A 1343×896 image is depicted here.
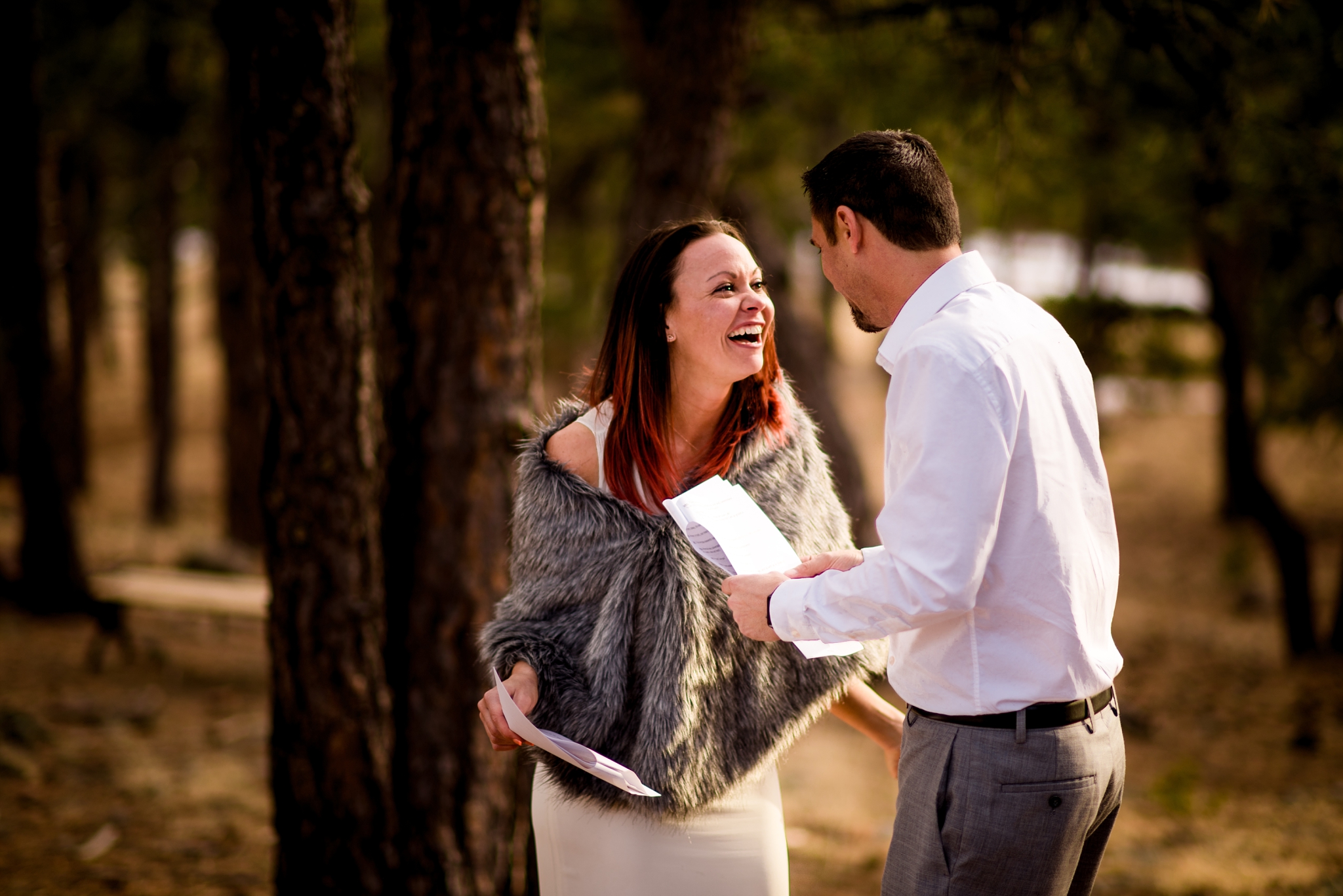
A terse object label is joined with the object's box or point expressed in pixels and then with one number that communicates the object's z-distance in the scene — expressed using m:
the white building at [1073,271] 12.21
